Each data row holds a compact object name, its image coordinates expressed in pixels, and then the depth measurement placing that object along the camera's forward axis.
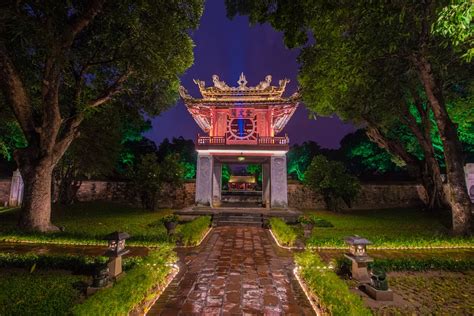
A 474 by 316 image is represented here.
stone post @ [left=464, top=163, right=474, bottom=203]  20.67
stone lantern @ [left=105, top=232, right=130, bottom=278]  4.99
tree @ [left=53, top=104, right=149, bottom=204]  15.28
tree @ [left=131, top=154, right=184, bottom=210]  18.39
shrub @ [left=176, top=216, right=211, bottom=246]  8.46
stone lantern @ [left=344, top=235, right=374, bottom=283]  5.33
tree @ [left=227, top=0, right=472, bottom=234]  7.77
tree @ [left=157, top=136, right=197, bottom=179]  37.14
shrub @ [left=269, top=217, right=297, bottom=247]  8.48
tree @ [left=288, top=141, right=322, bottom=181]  41.00
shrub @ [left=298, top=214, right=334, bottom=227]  13.05
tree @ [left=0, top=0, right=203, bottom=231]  8.73
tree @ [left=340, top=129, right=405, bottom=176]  29.75
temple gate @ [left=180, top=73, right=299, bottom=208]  15.67
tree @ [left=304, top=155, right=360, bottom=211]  18.23
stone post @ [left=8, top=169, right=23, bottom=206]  21.00
